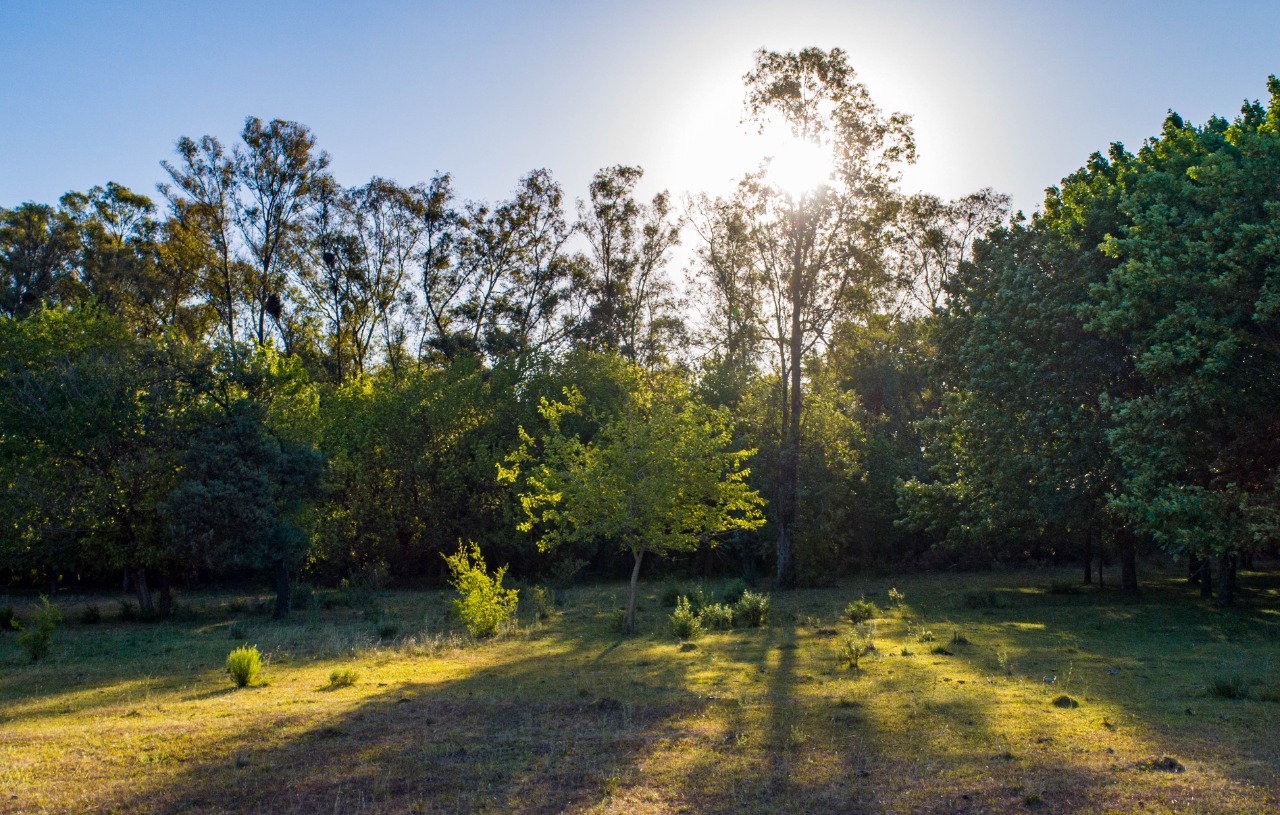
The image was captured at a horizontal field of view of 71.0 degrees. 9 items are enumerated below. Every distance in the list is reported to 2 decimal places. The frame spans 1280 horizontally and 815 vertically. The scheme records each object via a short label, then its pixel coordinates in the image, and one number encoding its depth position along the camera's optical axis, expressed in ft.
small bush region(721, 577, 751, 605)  96.68
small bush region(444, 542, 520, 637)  70.08
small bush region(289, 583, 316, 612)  101.08
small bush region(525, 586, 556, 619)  85.91
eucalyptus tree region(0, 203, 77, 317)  156.56
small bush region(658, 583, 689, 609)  94.38
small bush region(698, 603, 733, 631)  75.38
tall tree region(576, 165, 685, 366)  179.22
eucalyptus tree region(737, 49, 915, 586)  113.70
